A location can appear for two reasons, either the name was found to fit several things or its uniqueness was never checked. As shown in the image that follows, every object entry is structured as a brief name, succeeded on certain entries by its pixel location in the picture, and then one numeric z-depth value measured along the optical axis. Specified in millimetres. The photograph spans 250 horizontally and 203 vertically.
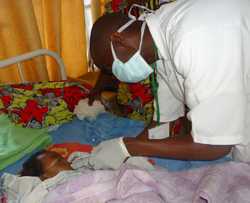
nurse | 1168
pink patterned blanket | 1221
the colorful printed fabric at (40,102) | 1992
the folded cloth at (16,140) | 1740
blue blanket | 1926
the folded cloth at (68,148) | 1776
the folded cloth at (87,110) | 2035
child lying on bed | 1497
